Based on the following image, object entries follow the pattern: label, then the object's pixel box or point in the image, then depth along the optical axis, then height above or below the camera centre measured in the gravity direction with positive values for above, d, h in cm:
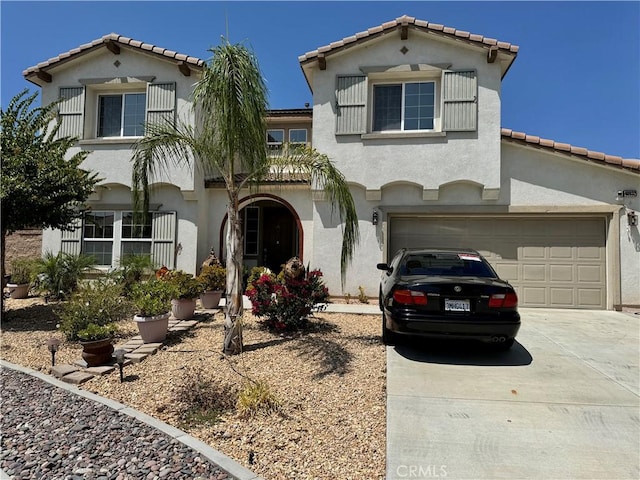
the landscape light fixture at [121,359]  488 -146
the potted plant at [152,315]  649 -118
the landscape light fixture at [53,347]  532 -144
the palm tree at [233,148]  539 +160
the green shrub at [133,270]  1052 -68
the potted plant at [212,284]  946 -90
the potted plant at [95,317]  538 -125
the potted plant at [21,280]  1101 -109
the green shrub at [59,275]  1022 -85
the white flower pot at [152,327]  648 -138
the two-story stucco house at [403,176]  1024 +221
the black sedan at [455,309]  538 -76
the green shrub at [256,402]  393 -160
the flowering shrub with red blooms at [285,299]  713 -91
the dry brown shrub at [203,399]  390 -167
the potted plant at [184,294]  801 -98
